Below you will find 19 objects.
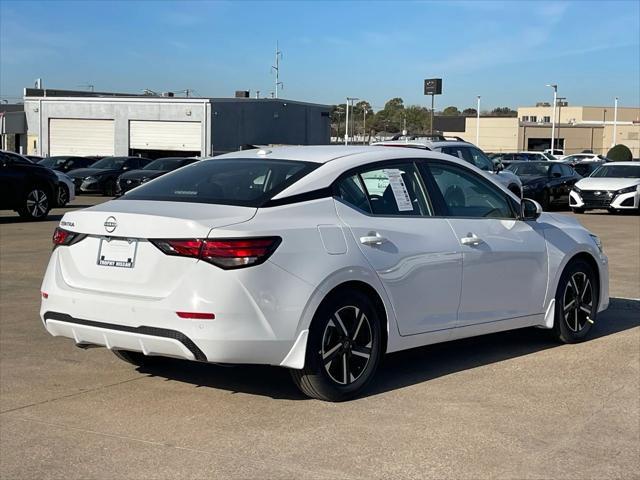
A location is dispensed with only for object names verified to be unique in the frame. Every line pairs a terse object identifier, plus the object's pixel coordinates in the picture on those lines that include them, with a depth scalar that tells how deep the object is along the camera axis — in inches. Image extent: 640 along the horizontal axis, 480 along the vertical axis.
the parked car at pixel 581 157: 2078.0
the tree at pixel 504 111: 6116.1
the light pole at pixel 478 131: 3553.4
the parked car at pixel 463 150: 694.3
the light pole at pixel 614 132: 3754.2
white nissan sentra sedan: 204.5
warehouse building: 2116.1
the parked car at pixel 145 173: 1227.9
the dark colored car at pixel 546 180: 1067.9
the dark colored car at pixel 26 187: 746.2
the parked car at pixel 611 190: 973.2
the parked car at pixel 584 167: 1371.3
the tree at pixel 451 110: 6457.7
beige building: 3853.3
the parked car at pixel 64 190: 861.6
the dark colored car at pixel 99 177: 1283.2
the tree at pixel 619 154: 2640.3
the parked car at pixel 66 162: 1428.4
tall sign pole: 2154.3
